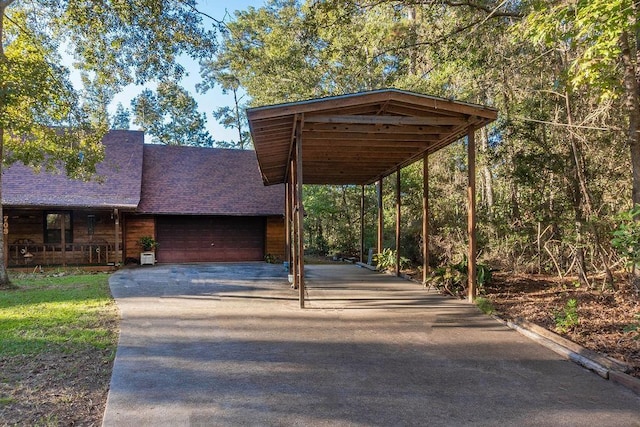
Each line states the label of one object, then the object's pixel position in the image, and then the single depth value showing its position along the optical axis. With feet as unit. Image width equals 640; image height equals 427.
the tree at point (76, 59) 27.07
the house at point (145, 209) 47.78
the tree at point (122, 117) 125.90
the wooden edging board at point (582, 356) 12.39
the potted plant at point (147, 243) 51.29
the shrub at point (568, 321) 17.30
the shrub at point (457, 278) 27.86
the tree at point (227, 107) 92.07
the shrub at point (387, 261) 41.43
